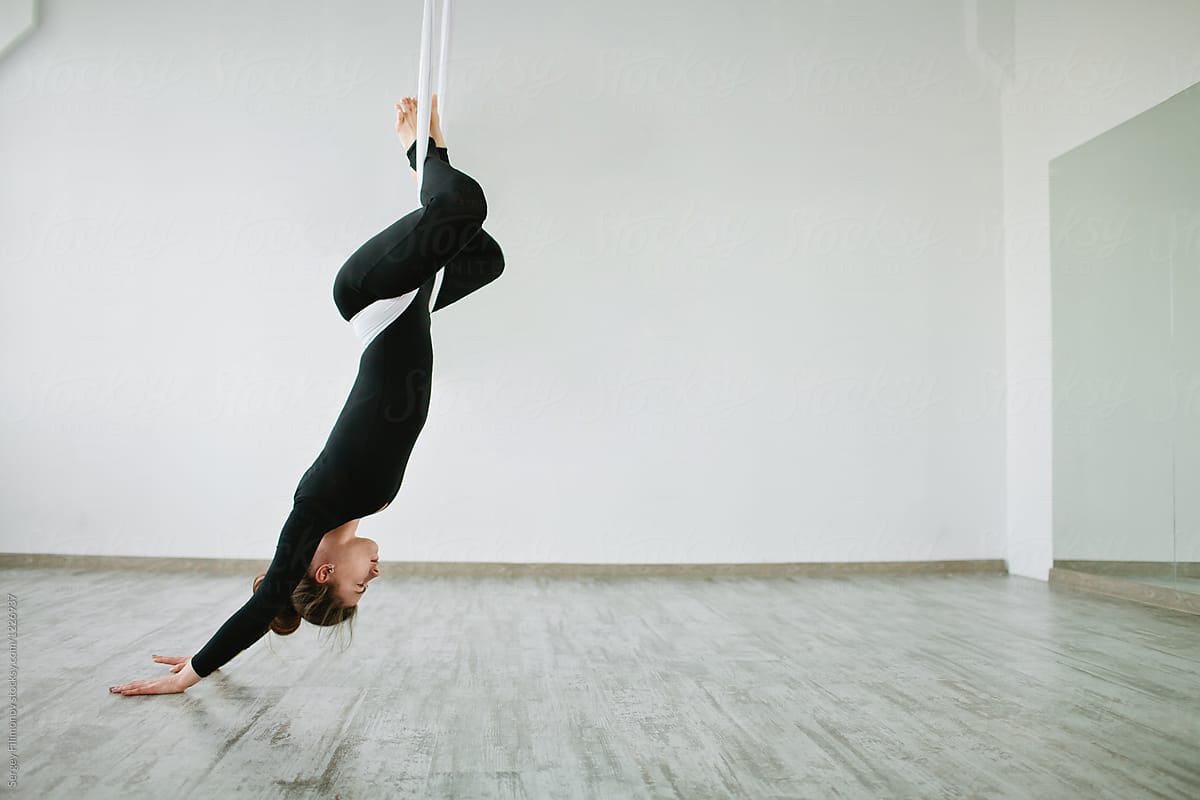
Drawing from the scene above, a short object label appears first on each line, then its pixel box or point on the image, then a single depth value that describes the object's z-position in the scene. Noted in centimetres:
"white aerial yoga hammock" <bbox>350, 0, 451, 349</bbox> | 245
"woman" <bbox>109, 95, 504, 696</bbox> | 238
